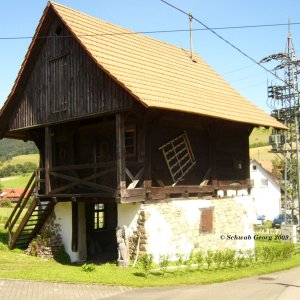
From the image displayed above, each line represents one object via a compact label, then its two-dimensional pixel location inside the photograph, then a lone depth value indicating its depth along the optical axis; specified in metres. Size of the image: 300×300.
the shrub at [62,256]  17.45
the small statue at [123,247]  14.36
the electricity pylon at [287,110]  27.78
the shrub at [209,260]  14.20
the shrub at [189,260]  14.65
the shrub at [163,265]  13.24
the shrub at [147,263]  13.26
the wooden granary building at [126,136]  14.92
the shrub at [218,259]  14.44
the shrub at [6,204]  67.93
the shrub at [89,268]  13.90
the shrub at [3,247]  18.92
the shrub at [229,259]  14.69
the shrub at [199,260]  14.54
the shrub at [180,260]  14.30
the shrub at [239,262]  15.14
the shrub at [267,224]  41.11
